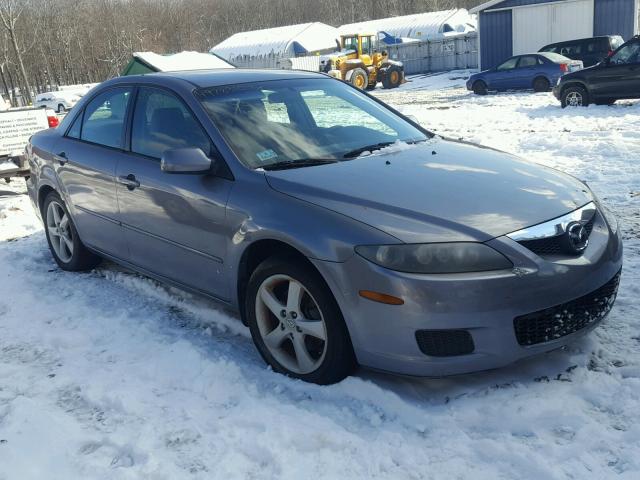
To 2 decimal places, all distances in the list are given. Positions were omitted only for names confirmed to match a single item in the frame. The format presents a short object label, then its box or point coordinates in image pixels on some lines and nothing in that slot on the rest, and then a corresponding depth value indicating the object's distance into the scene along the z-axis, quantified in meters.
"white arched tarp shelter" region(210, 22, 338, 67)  55.03
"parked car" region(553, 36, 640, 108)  14.58
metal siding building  29.42
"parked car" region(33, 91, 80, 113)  33.22
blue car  21.19
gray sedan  2.87
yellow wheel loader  31.36
